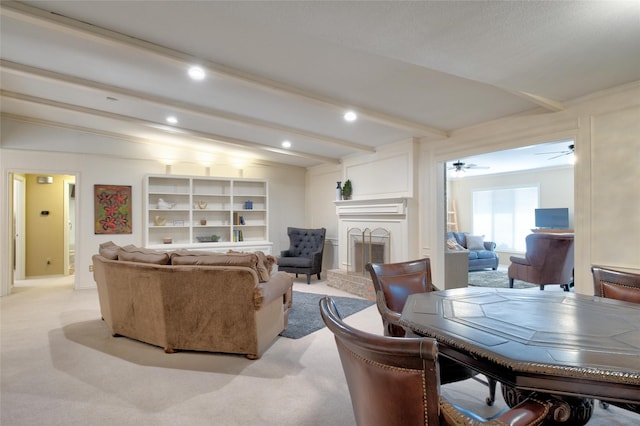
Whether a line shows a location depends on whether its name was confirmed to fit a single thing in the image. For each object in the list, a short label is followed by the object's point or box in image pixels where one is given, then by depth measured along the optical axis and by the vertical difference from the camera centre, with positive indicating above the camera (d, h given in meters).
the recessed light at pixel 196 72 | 2.97 +1.32
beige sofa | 2.77 -0.76
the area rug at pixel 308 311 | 3.52 -1.27
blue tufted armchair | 6.05 -0.80
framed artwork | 5.75 +0.09
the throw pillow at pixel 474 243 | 7.62 -0.74
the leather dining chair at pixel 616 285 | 1.88 -0.44
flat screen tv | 6.82 -0.15
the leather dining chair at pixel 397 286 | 2.00 -0.51
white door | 6.12 -0.24
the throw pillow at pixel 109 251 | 3.36 -0.40
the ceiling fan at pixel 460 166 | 6.54 +0.96
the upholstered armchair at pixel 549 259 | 4.72 -0.70
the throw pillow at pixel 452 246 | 5.53 -0.58
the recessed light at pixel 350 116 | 3.77 +1.15
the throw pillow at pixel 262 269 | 2.92 -0.51
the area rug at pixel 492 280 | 5.92 -1.34
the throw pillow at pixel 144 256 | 2.99 -0.40
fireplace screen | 5.40 -0.61
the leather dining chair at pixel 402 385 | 0.77 -0.44
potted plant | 6.11 +0.42
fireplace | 4.96 -0.43
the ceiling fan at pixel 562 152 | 5.37 +1.02
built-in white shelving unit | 6.25 +0.01
